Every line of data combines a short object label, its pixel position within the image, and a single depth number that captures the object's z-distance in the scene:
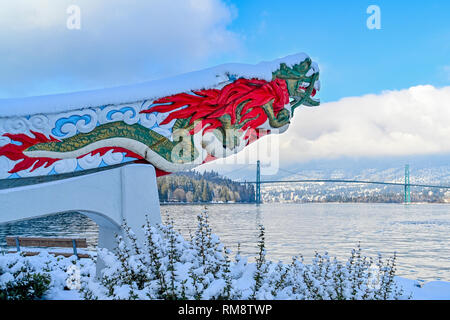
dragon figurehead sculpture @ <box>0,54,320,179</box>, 4.38
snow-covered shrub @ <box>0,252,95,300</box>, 4.65
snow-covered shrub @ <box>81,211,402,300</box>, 3.01
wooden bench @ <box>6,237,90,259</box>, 8.86
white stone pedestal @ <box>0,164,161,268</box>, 4.13
